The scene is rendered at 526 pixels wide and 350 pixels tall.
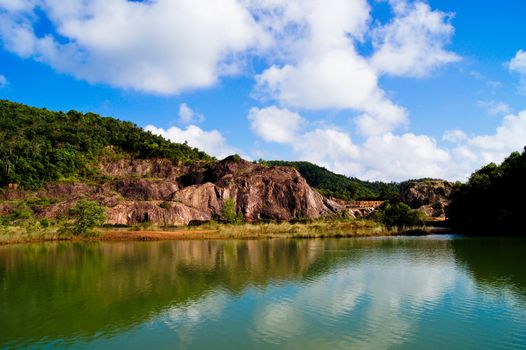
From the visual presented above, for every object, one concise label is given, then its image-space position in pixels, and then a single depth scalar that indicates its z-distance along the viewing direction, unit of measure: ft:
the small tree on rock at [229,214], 240.94
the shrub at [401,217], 203.92
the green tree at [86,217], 168.86
